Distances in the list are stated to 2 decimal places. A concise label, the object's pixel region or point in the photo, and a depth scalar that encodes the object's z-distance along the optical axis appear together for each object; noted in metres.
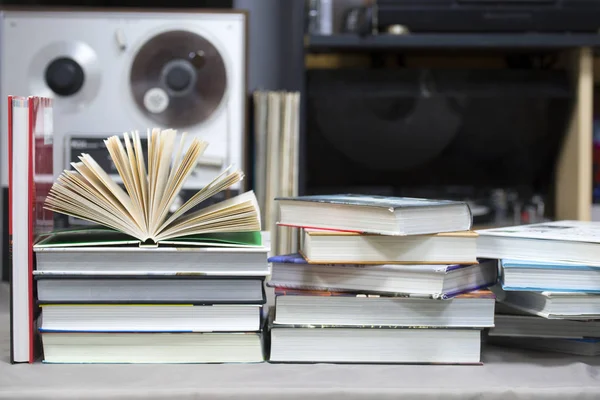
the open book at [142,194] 1.54
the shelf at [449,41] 2.34
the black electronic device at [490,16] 2.35
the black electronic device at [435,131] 2.52
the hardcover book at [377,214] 1.53
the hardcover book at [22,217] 1.52
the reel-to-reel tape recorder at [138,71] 2.23
